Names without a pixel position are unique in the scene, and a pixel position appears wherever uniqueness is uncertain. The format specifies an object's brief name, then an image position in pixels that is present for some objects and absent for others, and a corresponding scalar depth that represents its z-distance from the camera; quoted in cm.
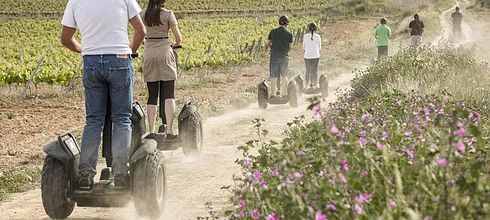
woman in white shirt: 2725
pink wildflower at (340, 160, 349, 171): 616
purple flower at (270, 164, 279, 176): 785
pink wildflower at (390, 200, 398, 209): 541
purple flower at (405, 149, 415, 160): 656
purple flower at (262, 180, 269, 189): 740
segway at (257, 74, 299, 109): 2396
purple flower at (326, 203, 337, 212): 537
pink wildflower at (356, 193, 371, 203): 533
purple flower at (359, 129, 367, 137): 861
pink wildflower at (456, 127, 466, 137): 576
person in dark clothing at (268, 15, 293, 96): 2373
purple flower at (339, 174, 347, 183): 549
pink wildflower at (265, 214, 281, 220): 549
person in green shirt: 3481
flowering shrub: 536
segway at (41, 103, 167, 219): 1018
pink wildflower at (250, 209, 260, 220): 617
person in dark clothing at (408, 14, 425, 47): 4000
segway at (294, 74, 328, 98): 2681
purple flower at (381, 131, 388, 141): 787
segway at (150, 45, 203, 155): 1476
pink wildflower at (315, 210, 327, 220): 487
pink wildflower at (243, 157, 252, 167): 866
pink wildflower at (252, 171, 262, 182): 714
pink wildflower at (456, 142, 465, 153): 574
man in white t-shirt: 1021
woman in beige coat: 1445
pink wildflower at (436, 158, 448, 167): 523
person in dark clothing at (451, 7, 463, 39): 5586
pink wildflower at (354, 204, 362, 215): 536
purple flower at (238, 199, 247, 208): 687
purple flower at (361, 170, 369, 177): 640
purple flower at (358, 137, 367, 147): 718
